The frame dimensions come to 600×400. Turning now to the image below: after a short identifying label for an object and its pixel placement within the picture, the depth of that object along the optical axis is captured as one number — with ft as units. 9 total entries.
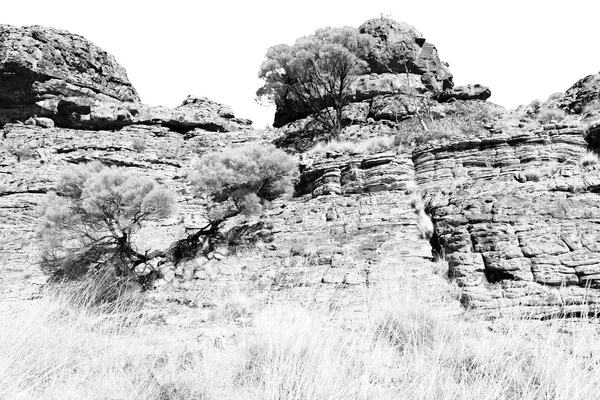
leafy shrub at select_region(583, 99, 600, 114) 42.83
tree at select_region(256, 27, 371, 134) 68.95
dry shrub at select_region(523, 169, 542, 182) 30.12
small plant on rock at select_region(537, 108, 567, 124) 44.81
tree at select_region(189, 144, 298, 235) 36.83
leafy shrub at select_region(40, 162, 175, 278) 30.55
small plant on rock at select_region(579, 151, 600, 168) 31.30
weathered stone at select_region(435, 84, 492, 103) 80.01
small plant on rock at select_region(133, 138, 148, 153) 70.82
